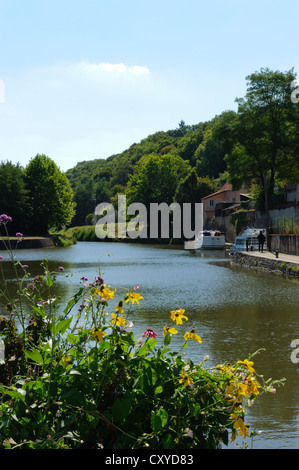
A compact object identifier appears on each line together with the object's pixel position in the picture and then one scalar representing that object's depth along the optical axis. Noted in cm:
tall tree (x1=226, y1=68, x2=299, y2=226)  3966
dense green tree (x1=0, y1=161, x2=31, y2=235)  6806
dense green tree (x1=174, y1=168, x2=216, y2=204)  8300
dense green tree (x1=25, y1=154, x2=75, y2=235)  7375
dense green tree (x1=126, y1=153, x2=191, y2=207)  9414
